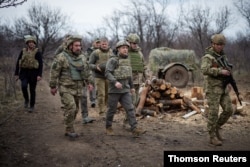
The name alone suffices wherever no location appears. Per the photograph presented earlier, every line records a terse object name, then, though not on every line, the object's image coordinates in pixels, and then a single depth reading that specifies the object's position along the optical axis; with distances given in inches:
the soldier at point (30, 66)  318.7
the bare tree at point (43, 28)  908.0
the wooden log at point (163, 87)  334.3
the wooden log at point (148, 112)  323.6
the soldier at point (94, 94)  372.8
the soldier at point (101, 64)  308.5
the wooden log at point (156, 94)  336.9
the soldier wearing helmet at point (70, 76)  226.1
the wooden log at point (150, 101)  331.9
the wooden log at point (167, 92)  336.5
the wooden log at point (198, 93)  376.1
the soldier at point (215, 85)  213.3
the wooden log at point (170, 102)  337.4
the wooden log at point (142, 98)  326.3
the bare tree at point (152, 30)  842.2
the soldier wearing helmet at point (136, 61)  266.2
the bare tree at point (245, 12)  666.2
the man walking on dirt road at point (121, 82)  233.9
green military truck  532.4
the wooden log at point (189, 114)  318.4
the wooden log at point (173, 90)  337.4
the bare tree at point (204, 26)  691.4
